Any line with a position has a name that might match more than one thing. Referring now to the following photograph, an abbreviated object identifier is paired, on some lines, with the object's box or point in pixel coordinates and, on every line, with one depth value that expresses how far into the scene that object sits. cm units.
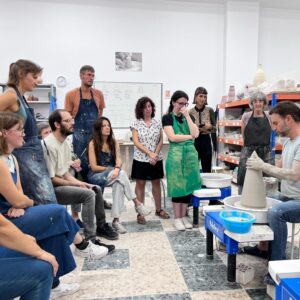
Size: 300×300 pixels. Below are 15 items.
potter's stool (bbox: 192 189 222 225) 257
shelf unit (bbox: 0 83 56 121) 486
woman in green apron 260
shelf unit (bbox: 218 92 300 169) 458
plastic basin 158
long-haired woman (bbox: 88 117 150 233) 262
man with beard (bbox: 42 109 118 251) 220
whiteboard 521
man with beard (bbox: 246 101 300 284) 165
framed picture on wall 518
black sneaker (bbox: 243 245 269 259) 210
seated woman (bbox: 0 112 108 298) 145
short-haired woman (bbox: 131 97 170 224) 286
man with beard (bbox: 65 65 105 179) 295
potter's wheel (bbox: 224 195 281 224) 175
